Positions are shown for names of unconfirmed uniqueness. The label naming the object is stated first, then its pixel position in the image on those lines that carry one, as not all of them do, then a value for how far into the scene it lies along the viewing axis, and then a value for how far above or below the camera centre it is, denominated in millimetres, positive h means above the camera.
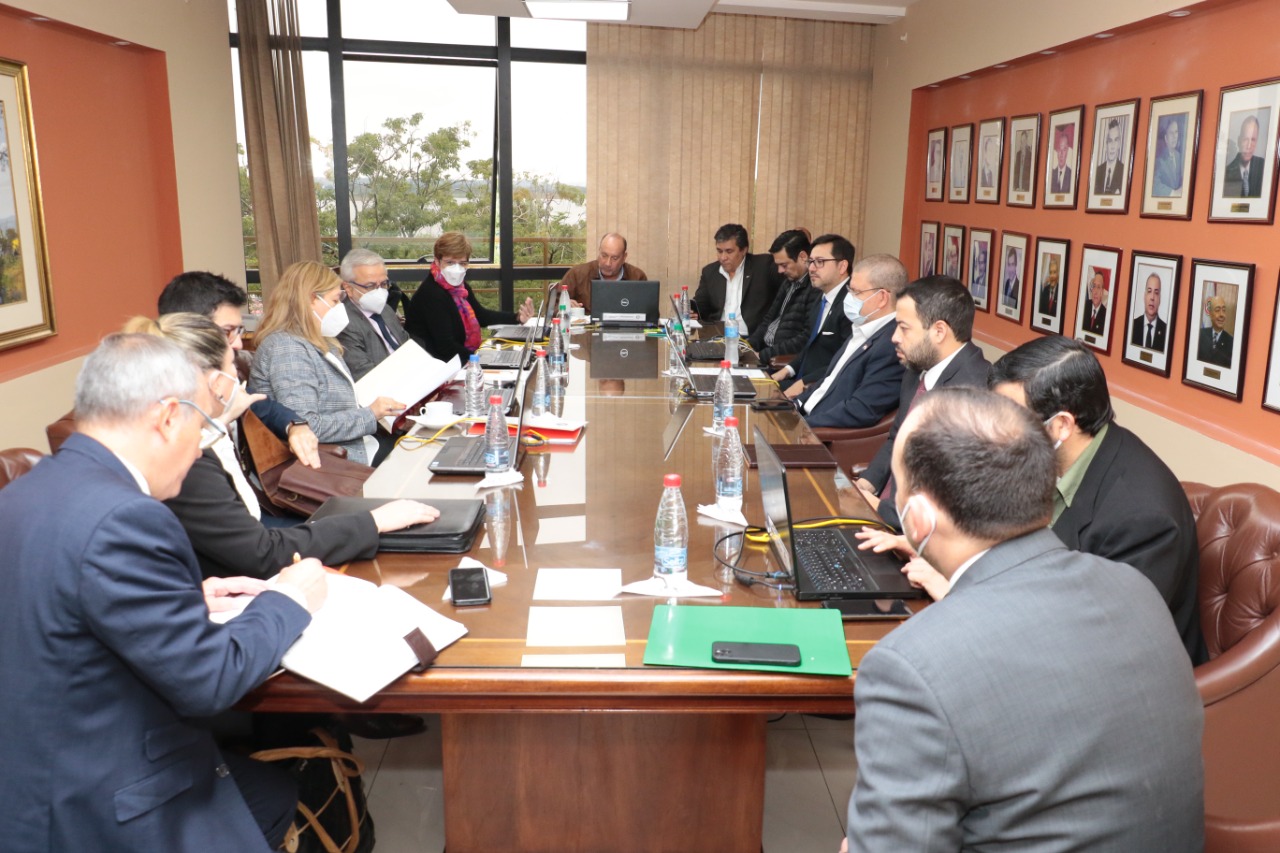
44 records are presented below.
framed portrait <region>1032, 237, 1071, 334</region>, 5176 -277
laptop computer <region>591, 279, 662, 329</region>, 6375 -465
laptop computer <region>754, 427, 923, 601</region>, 2027 -742
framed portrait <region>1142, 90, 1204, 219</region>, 4059 +342
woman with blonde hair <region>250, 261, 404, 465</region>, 3500 -493
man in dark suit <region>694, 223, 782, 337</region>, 6809 -337
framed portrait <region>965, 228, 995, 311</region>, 6148 -200
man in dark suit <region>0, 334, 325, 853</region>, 1409 -613
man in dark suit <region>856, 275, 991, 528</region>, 3268 -349
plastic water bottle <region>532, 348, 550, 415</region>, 3650 -610
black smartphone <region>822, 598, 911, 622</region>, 1950 -769
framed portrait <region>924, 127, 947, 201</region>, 6789 +495
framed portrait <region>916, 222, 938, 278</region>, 6977 -112
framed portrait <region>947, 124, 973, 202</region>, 6356 +479
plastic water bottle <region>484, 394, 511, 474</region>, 2895 -640
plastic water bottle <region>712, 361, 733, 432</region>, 3799 -658
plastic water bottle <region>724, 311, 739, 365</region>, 5301 -611
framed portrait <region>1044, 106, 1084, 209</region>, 5023 +403
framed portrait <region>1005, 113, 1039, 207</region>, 5473 +431
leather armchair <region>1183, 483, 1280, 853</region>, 1907 -879
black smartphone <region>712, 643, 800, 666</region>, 1727 -760
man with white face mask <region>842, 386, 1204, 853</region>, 1158 -598
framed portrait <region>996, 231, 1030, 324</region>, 5652 -239
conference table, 1715 -821
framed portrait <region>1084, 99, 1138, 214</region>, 4547 +368
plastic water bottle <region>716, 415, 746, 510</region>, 2615 -673
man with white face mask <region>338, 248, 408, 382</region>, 4316 -354
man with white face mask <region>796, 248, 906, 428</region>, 4199 -556
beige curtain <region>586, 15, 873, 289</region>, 7652 +819
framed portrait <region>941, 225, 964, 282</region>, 6527 -121
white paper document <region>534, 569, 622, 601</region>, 2047 -765
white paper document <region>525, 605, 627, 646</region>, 1844 -776
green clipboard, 1741 -769
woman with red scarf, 5648 -434
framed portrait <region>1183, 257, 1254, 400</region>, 3756 -372
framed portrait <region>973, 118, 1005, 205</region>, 5922 +460
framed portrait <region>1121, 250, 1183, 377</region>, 4223 -342
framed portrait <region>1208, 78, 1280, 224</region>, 3551 +304
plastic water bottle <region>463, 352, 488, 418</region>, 3681 -627
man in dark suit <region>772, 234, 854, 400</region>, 5055 -412
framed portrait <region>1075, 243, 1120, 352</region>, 4711 -312
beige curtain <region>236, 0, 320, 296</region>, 6918 +707
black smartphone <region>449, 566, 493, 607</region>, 1979 -740
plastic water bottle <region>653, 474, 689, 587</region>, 2117 -685
